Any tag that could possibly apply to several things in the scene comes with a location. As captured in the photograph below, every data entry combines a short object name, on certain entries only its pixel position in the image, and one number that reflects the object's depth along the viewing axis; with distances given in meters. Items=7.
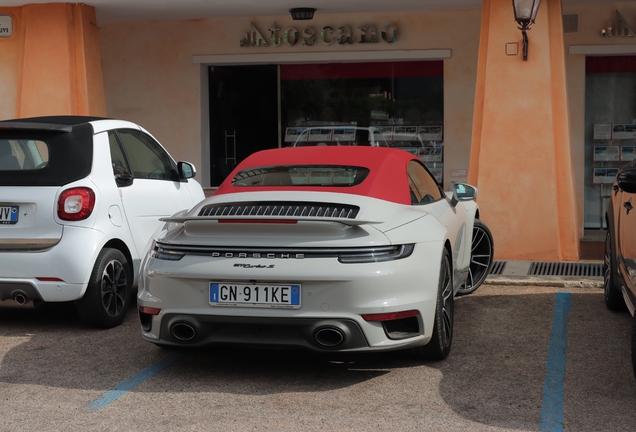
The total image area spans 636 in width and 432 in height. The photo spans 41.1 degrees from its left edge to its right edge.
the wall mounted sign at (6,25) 11.72
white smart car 6.03
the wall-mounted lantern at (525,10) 9.06
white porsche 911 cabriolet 4.63
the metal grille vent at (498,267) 8.68
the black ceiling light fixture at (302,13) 11.56
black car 5.10
